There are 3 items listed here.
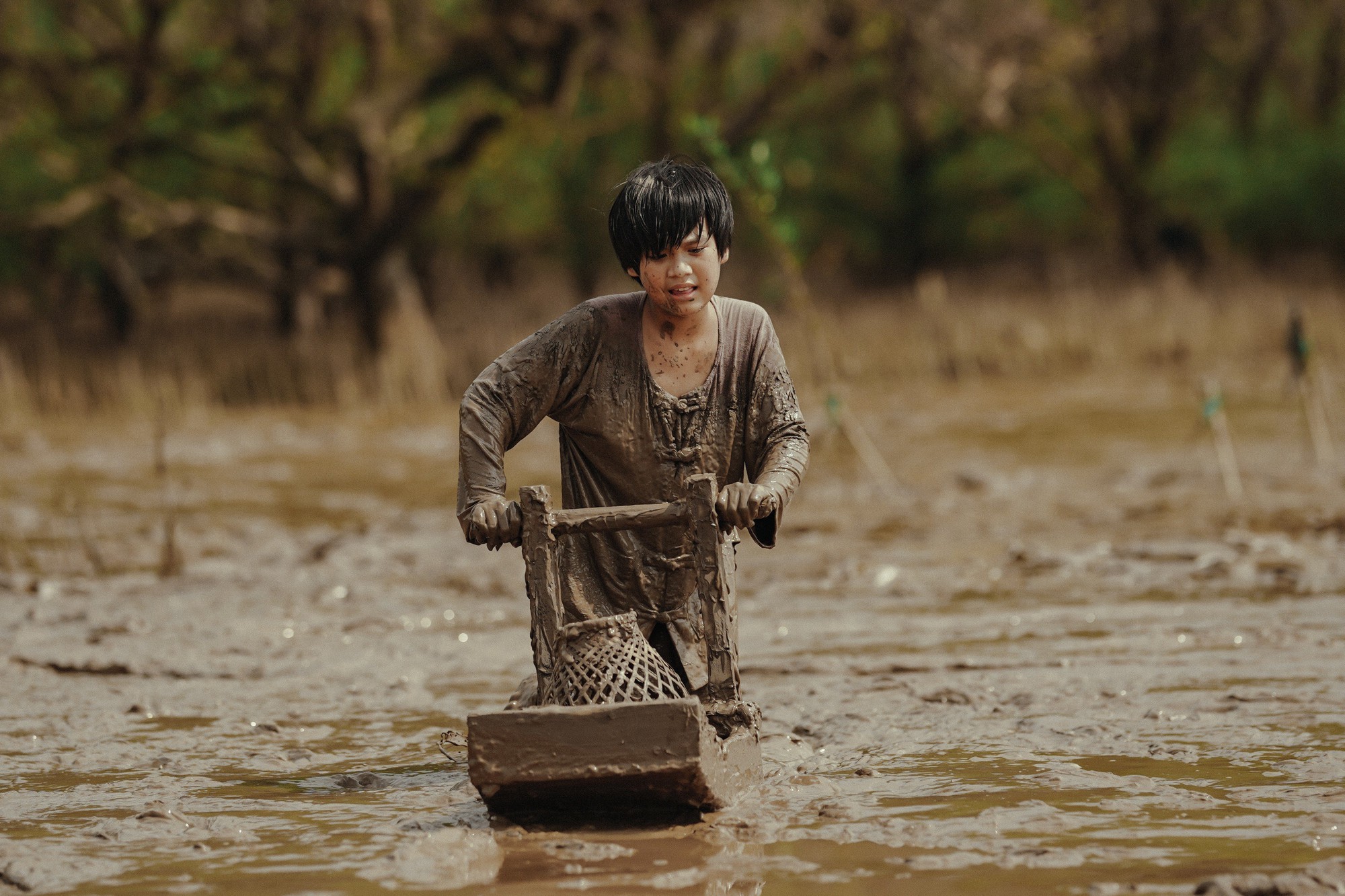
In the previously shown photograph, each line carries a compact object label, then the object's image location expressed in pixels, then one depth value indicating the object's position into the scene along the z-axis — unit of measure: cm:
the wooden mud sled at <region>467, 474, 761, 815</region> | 820
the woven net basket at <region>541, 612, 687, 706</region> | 852
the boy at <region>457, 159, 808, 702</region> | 941
